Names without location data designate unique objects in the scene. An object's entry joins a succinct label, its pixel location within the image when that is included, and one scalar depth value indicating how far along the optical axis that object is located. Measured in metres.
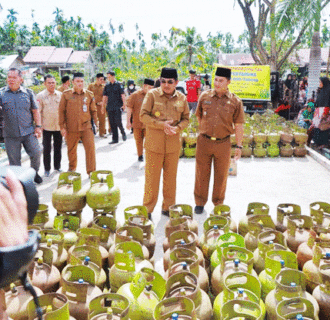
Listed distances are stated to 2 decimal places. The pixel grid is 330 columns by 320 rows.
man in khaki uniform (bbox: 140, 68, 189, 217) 4.54
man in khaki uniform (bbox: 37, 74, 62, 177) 6.83
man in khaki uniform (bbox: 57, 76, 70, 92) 8.57
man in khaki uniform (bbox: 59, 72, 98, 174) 6.18
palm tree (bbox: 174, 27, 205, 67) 27.38
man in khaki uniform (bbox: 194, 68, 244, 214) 4.67
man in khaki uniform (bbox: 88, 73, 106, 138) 10.79
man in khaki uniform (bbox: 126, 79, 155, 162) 7.78
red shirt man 11.88
